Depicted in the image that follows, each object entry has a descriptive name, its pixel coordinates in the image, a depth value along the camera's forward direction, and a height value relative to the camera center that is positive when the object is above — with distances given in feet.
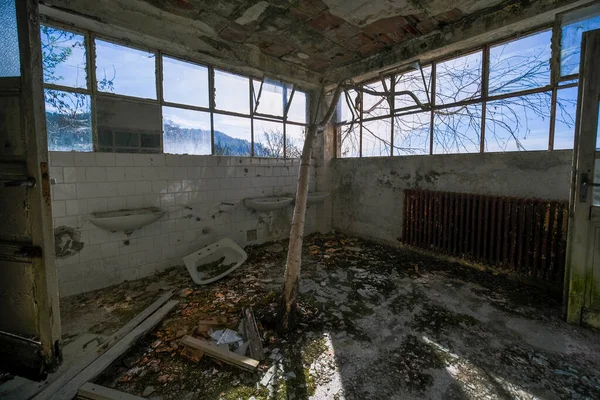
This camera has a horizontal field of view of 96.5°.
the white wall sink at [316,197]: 13.63 -0.86
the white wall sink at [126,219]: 8.20 -1.25
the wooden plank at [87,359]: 4.75 -3.71
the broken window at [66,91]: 8.27 +2.77
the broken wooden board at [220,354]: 5.40 -3.67
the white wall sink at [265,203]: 12.00 -1.07
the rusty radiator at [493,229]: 8.41 -1.76
